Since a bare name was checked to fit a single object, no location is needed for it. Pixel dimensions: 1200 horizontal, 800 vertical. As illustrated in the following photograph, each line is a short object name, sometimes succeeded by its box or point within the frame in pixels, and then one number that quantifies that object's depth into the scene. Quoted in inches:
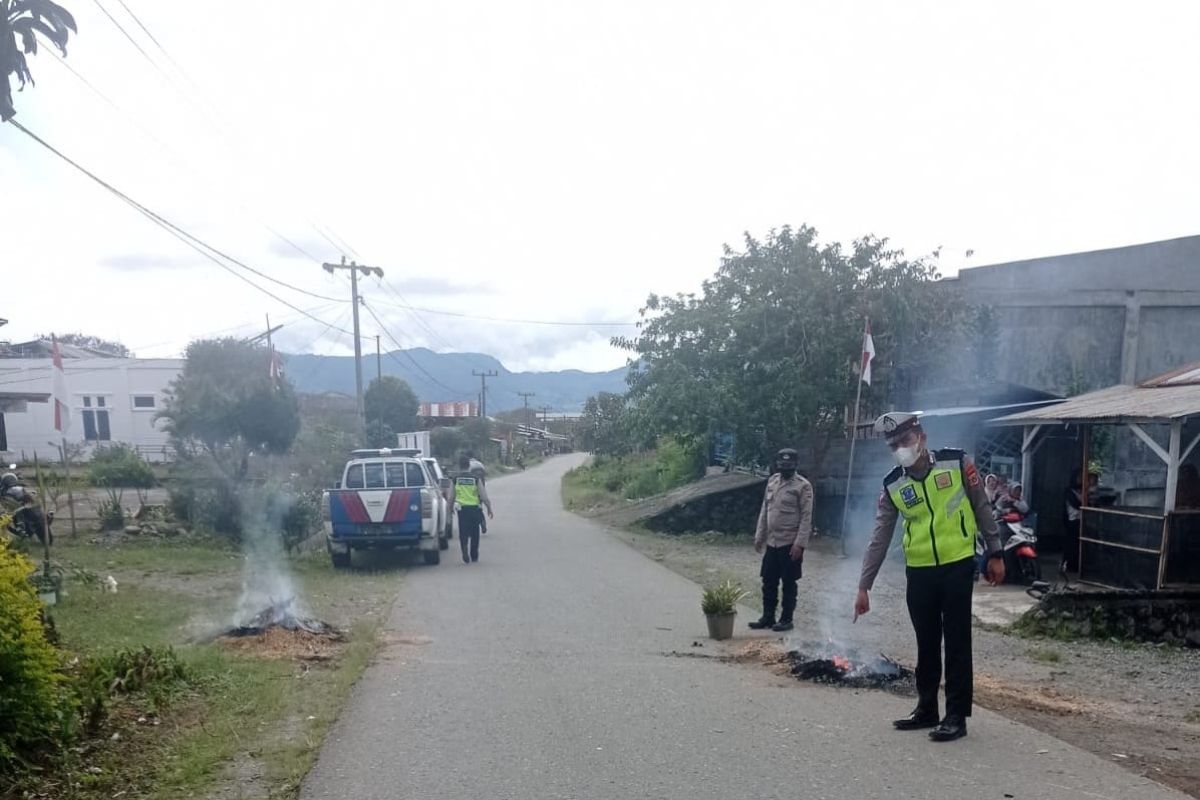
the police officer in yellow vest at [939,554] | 220.4
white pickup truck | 579.2
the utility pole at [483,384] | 3171.8
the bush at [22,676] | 185.6
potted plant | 349.4
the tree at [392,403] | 2139.5
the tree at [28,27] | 227.8
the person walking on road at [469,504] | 595.5
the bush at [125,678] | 220.4
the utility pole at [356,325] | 1266.0
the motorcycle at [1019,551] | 494.9
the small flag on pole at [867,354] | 597.1
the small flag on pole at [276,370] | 840.8
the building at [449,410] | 3125.0
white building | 1728.6
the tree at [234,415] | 774.4
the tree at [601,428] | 1962.4
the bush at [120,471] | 1122.7
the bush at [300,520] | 695.1
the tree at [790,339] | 703.1
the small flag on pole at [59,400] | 465.4
